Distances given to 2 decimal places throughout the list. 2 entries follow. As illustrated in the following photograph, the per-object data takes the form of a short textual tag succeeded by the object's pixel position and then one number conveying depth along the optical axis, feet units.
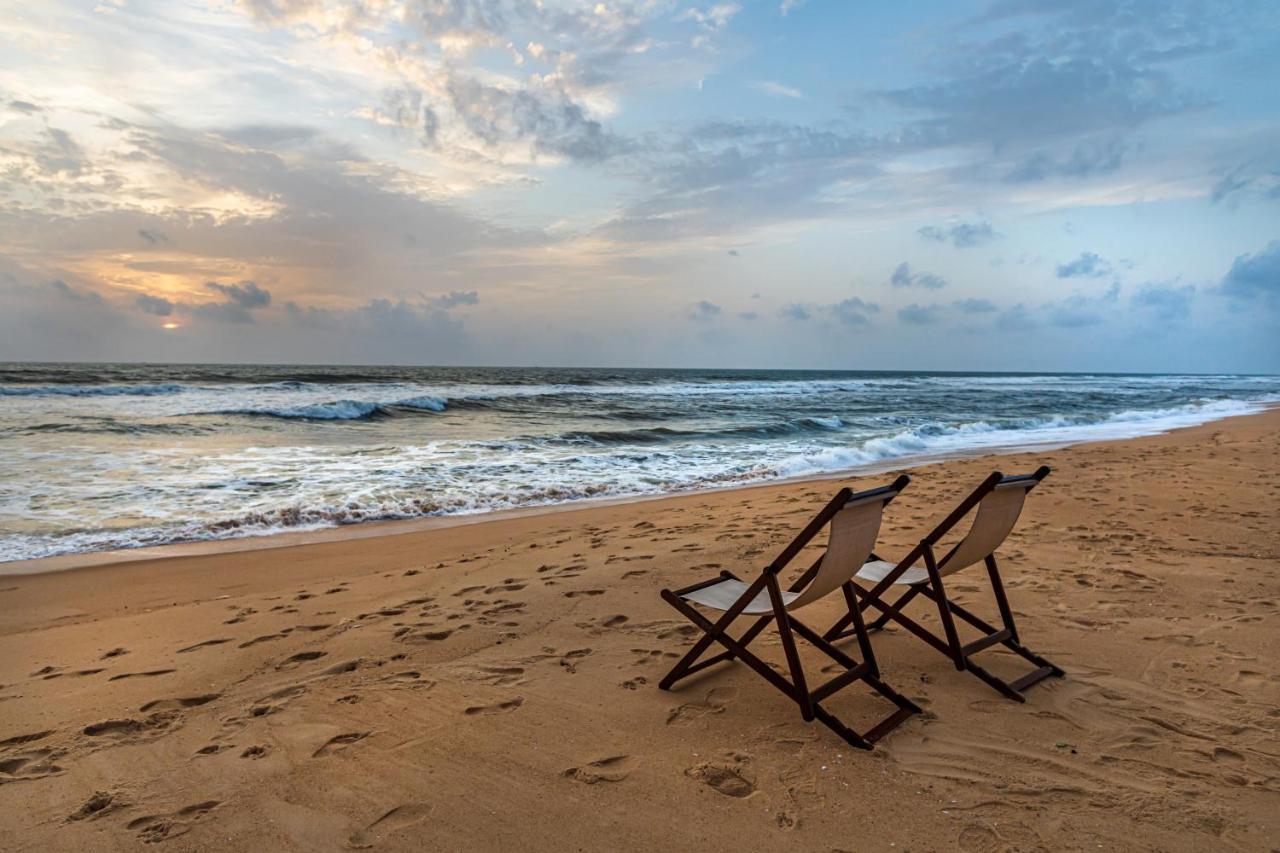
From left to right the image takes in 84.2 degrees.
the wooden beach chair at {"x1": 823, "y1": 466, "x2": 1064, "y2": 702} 11.75
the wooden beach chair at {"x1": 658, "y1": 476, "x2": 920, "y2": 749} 10.30
